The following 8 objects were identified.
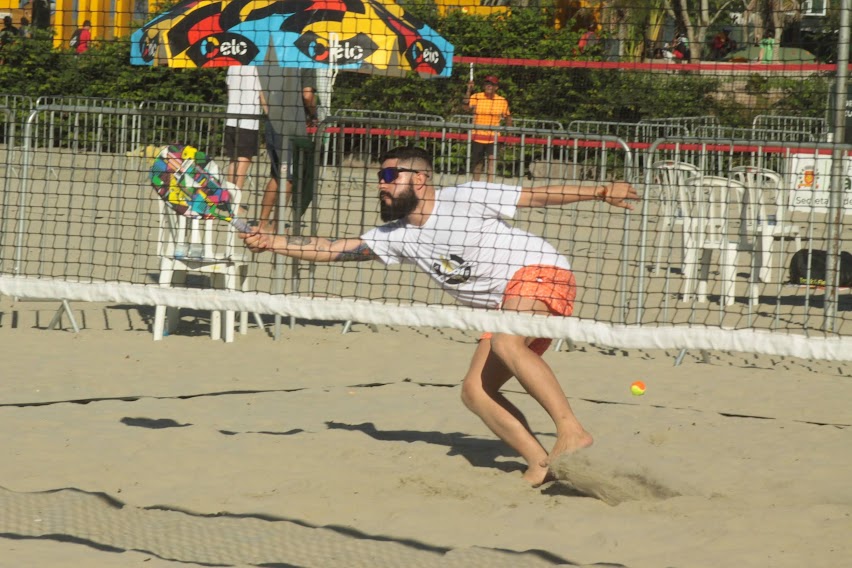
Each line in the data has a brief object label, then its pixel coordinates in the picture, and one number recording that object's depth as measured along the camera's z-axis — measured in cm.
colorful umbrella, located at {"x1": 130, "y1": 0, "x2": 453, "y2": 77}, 1669
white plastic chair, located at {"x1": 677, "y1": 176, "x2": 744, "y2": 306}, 1773
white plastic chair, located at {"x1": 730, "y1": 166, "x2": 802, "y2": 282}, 1759
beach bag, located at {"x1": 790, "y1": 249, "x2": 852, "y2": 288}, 1773
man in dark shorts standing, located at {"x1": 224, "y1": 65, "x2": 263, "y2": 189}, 1747
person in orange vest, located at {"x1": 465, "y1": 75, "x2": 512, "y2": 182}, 2128
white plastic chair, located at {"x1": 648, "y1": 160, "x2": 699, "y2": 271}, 1894
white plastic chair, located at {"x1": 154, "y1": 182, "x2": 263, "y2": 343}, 1512
